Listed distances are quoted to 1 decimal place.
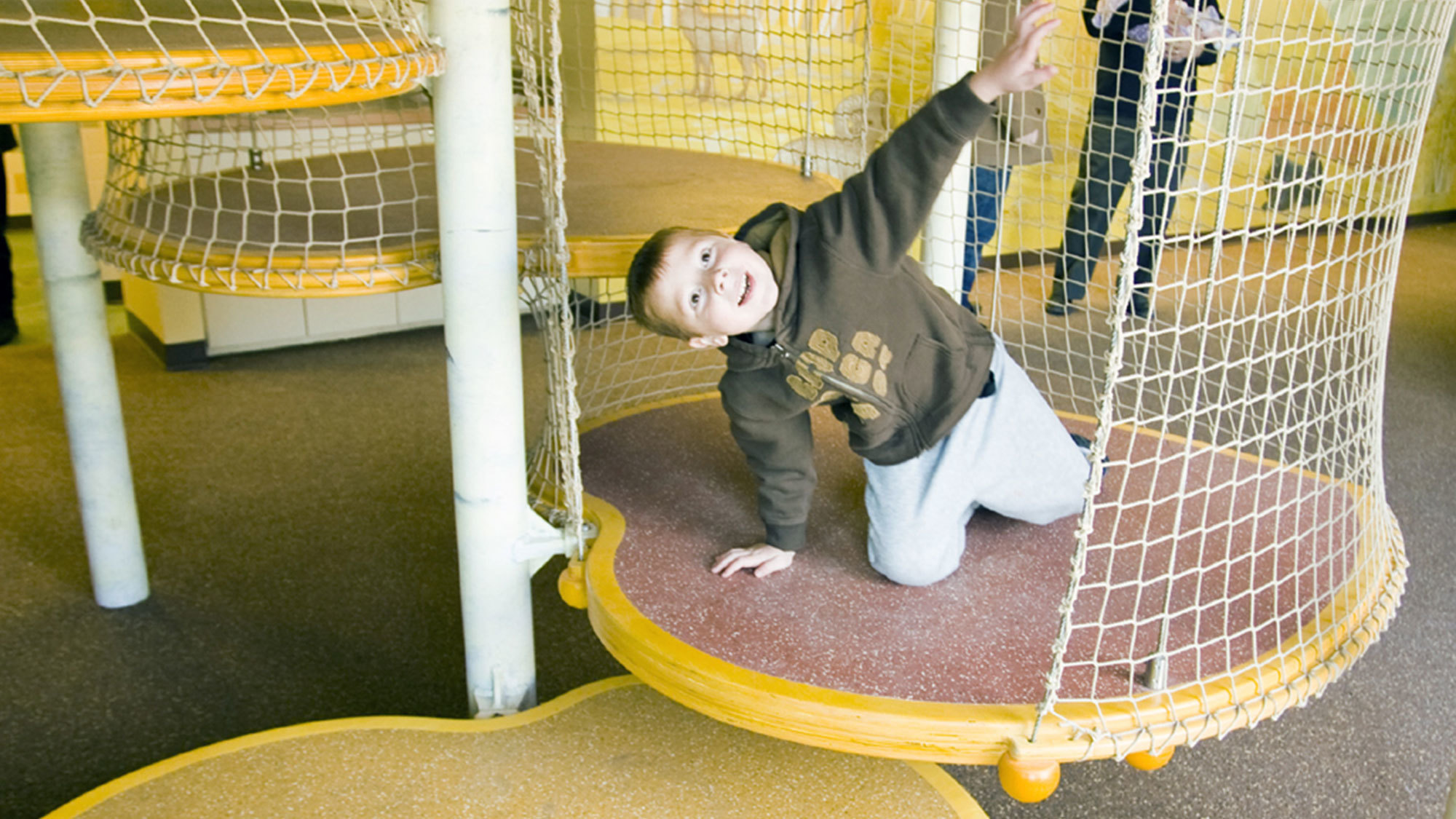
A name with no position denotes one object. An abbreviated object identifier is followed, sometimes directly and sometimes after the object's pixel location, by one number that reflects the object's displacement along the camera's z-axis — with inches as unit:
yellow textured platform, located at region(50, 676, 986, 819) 41.7
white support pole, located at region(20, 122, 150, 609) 54.4
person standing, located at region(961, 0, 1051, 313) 85.5
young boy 41.0
